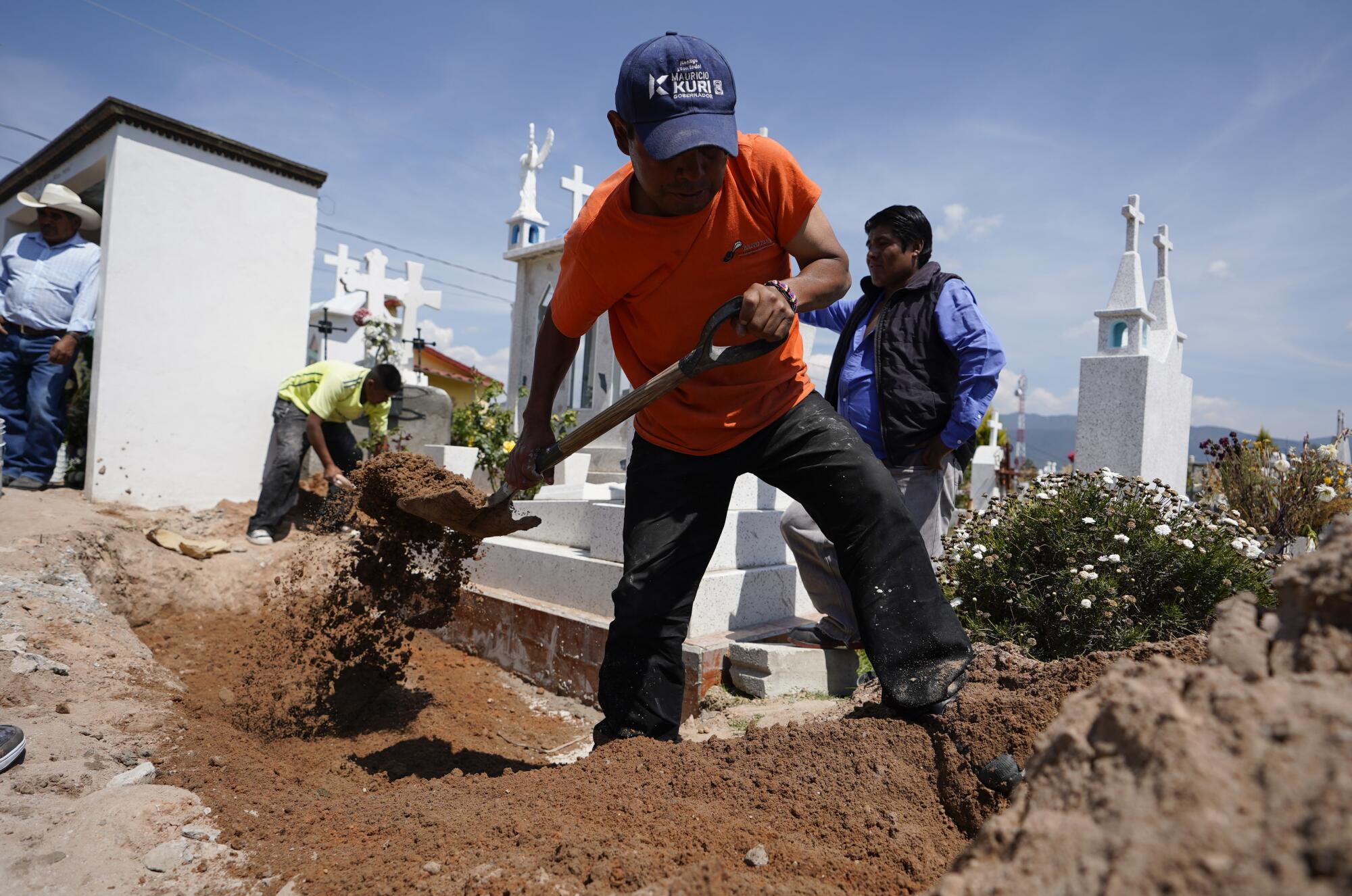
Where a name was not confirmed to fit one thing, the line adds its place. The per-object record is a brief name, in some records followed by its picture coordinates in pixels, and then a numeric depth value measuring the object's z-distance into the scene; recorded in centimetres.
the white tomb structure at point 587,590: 406
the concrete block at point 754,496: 491
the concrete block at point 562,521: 499
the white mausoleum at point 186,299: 623
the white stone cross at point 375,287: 1389
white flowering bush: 321
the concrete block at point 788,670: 356
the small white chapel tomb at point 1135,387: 736
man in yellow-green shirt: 609
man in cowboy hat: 617
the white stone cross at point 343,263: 1836
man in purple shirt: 358
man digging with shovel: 216
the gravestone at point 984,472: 943
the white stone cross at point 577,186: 1140
